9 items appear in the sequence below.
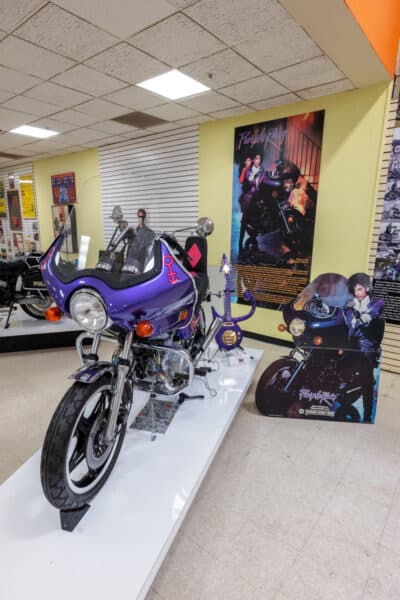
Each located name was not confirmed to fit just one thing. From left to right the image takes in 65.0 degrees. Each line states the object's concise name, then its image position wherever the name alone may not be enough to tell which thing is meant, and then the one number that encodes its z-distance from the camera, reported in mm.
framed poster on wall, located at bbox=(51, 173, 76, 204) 6852
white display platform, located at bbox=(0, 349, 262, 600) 1151
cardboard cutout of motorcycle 2441
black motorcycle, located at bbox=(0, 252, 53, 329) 4121
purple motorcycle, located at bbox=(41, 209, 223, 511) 1331
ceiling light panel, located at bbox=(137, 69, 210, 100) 3257
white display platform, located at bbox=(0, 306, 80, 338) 3950
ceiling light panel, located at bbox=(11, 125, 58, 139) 5120
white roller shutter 4955
